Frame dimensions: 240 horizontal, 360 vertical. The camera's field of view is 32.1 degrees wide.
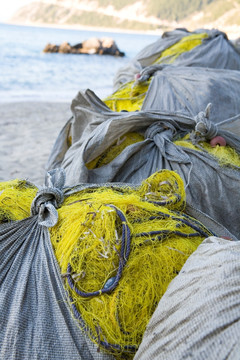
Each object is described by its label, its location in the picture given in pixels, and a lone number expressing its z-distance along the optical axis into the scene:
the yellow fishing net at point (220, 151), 2.42
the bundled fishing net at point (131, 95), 3.61
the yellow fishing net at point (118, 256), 1.33
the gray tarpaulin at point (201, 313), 1.00
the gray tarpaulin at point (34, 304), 1.28
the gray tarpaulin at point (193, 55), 4.40
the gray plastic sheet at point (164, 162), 2.32
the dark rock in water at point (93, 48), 32.59
